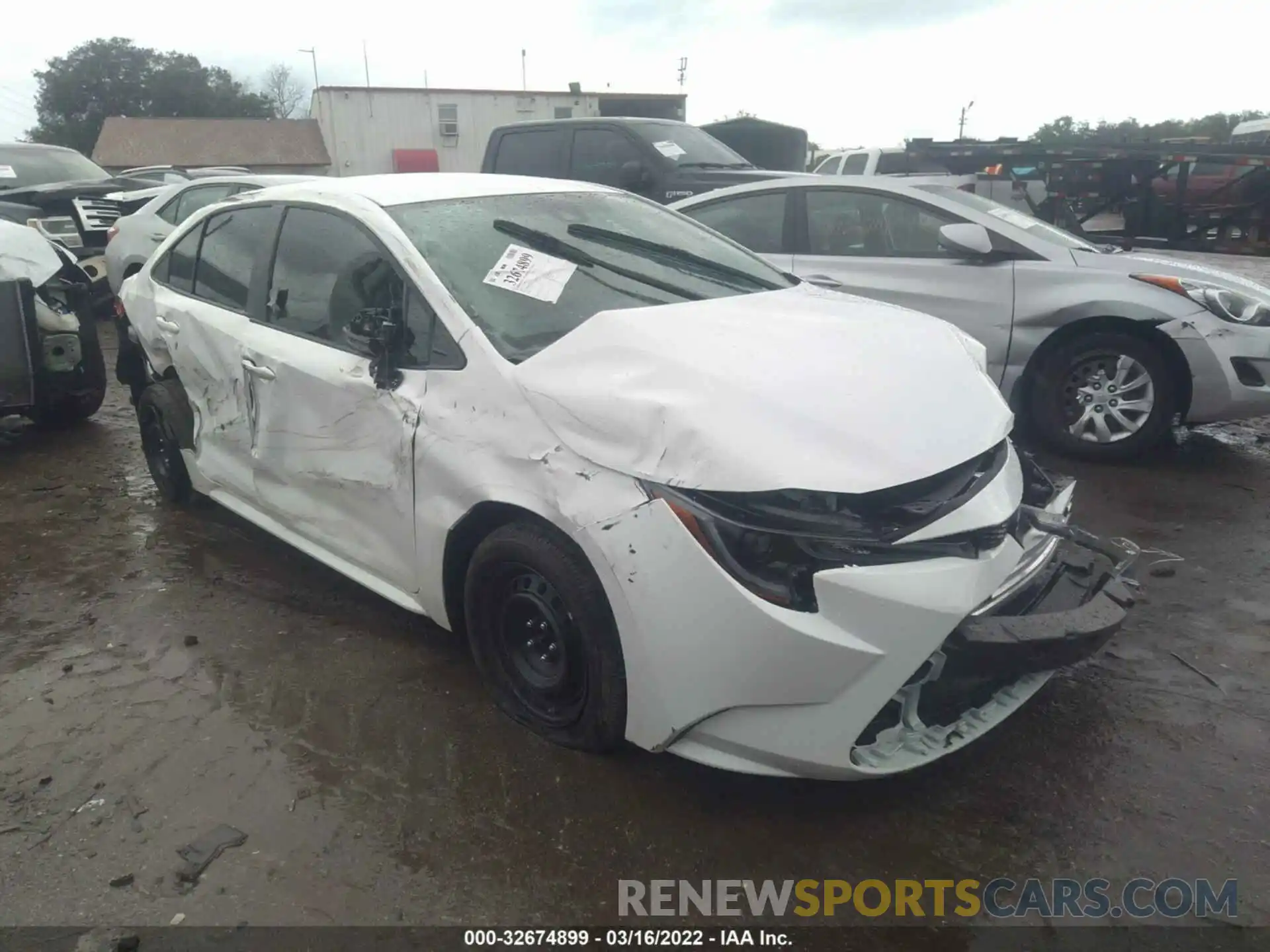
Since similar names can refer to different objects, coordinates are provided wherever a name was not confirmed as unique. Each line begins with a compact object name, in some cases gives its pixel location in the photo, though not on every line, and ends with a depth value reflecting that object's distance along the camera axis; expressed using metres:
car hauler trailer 10.33
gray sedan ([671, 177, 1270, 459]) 4.81
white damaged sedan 2.19
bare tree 64.56
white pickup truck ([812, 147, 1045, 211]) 6.79
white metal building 32.38
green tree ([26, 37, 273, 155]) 51.62
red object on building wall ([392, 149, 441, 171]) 32.66
